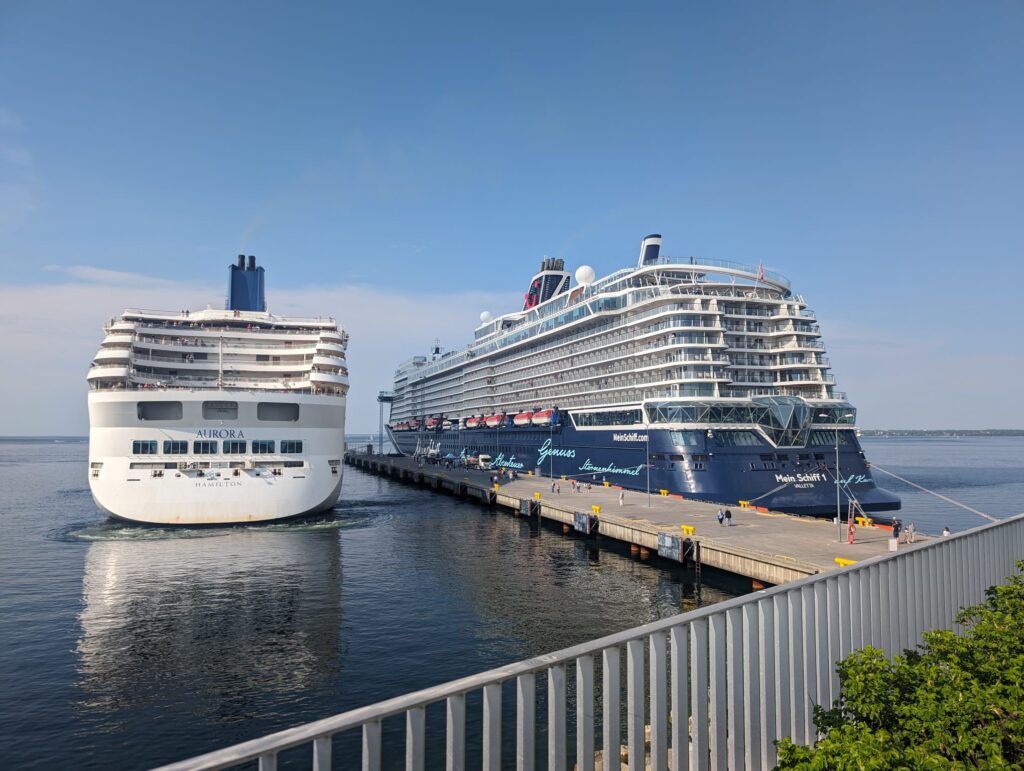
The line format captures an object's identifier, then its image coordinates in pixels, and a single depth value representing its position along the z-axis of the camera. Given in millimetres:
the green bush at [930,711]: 7121
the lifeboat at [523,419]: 81650
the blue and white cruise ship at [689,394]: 50156
